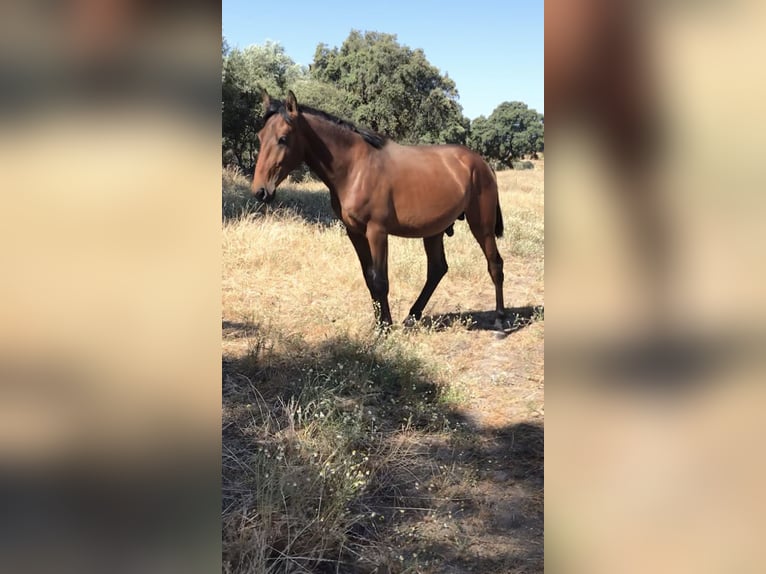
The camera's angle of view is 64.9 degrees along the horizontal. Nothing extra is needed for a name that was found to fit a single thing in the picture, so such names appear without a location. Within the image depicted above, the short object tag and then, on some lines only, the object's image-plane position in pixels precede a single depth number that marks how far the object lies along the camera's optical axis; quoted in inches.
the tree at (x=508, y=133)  2046.0
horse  205.8
